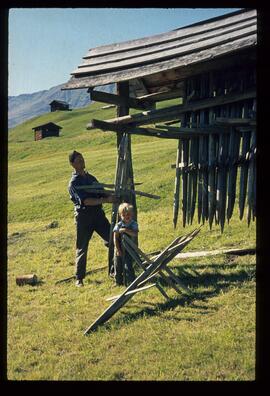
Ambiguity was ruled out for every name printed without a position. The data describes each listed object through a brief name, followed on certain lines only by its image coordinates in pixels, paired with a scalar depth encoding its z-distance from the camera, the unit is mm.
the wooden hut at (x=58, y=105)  82475
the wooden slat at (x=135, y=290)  6361
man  8148
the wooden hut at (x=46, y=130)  59694
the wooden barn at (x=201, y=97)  7125
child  7638
